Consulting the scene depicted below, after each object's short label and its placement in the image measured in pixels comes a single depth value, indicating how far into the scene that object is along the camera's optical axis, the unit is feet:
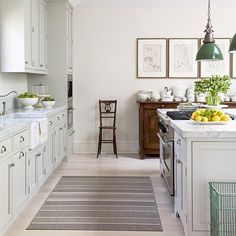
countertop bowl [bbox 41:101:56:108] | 18.44
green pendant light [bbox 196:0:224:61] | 15.02
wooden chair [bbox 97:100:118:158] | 22.70
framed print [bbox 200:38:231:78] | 23.20
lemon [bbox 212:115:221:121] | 11.31
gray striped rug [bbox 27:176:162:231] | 11.71
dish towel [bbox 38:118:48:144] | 14.40
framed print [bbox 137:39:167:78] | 23.41
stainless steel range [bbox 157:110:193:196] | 12.76
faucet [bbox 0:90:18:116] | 14.97
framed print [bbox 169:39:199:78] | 23.35
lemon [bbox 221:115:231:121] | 11.33
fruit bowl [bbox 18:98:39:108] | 17.50
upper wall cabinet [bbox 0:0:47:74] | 16.01
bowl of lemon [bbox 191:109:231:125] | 11.12
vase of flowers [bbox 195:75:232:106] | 14.25
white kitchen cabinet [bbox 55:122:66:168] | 18.39
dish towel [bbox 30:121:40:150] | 13.17
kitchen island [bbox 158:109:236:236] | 9.65
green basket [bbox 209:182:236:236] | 8.87
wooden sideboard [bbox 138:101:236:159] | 22.03
